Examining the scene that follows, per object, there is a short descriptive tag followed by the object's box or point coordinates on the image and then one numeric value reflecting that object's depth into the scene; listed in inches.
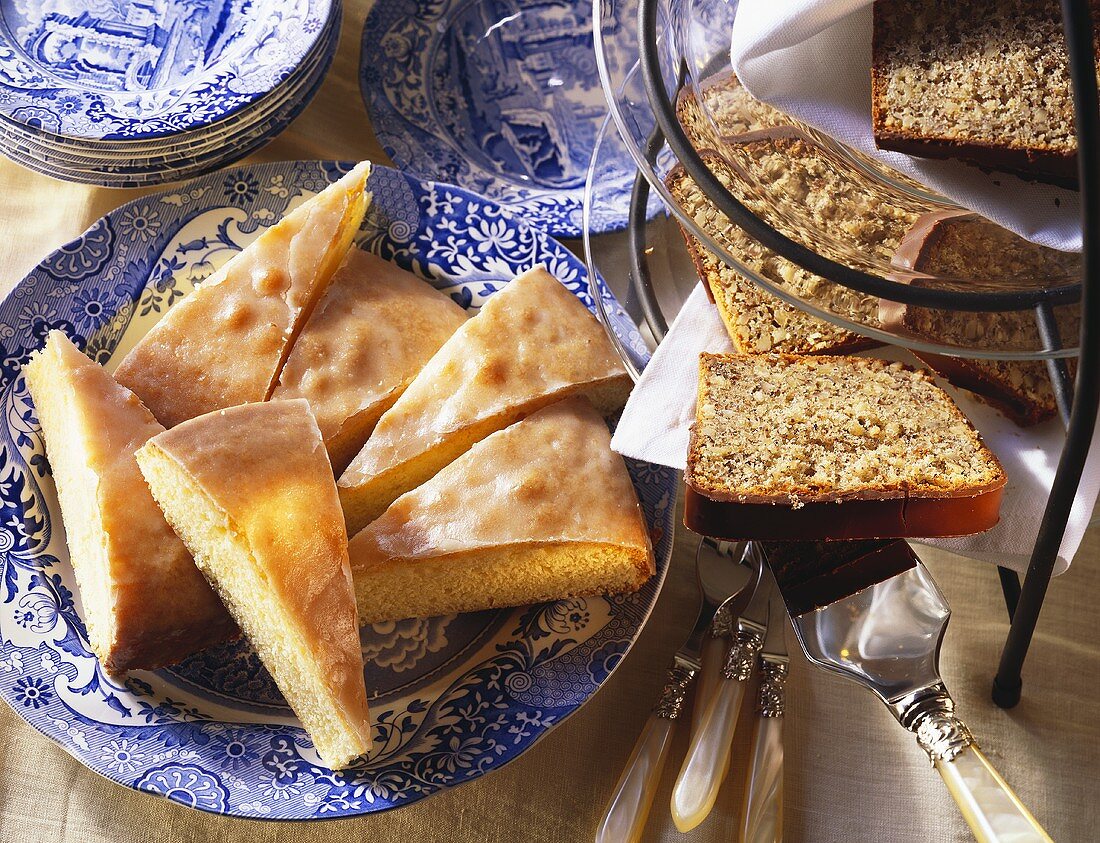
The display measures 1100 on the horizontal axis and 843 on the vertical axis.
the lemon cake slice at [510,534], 32.8
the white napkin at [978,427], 31.3
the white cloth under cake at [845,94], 28.0
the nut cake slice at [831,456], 30.8
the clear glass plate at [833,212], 28.5
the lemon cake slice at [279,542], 31.2
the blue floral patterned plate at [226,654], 31.6
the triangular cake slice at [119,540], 32.0
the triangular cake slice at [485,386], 34.1
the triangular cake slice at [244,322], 34.2
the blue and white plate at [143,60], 35.6
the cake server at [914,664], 30.8
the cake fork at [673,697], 32.2
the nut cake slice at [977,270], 28.5
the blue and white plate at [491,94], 39.0
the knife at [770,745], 32.4
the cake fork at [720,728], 32.1
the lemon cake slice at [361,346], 34.6
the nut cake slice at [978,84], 27.3
